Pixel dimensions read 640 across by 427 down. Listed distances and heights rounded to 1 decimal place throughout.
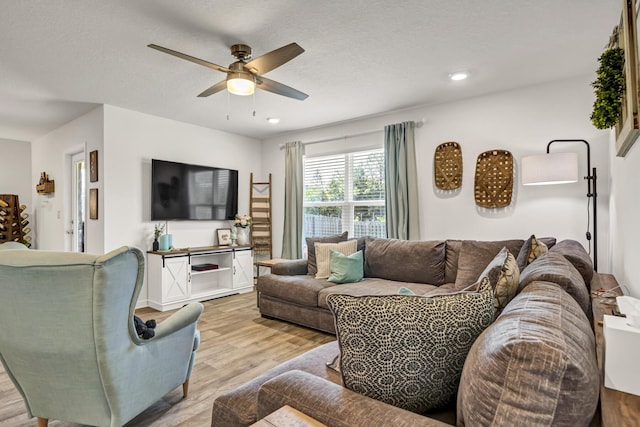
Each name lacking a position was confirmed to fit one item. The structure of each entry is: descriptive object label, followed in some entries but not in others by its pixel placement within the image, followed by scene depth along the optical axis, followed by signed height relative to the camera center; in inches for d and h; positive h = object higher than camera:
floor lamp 113.7 +14.2
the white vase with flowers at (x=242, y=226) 205.8 -5.8
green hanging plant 61.7 +23.9
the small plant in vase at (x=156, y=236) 172.4 -9.4
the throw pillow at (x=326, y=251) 146.4 -16.2
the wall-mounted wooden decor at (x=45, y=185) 209.3 +22.4
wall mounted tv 175.0 +14.8
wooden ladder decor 225.4 -0.3
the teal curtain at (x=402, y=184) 165.9 +15.3
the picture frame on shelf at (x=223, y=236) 205.8 -12.0
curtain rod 166.6 +46.0
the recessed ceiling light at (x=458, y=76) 125.0 +52.6
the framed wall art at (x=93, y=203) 165.3 +8.0
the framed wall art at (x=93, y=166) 164.6 +26.7
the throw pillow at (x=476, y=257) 118.5 -16.0
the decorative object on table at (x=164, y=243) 171.8 -13.0
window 183.9 +12.4
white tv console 165.8 -31.5
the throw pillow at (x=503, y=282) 56.1 -12.0
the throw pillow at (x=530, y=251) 93.6 -11.3
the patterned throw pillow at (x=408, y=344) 38.6 -15.3
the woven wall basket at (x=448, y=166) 154.9 +22.9
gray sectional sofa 26.5 -14.9
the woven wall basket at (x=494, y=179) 142.1 +14.9
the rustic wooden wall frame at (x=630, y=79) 49.7 +20.4
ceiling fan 87.2 +42.9
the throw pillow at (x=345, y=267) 138.6 -22.2
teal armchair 57.0 -21.1
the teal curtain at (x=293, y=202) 210.2 +8.9
